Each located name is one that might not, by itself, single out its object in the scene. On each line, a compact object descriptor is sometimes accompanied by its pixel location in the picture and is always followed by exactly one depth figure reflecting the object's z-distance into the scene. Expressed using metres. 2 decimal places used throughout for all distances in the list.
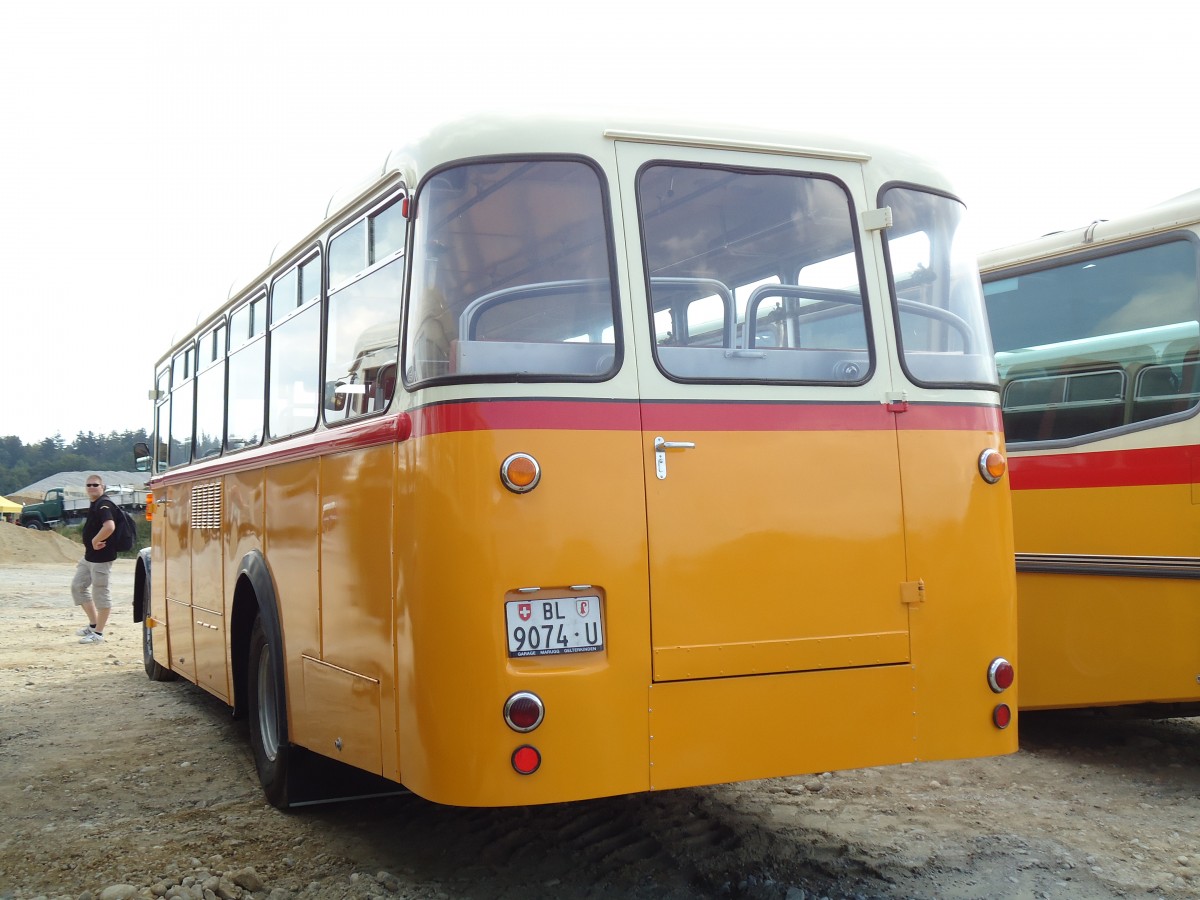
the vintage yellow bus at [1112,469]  6.31
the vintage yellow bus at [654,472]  4.19
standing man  13.82
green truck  56.47
